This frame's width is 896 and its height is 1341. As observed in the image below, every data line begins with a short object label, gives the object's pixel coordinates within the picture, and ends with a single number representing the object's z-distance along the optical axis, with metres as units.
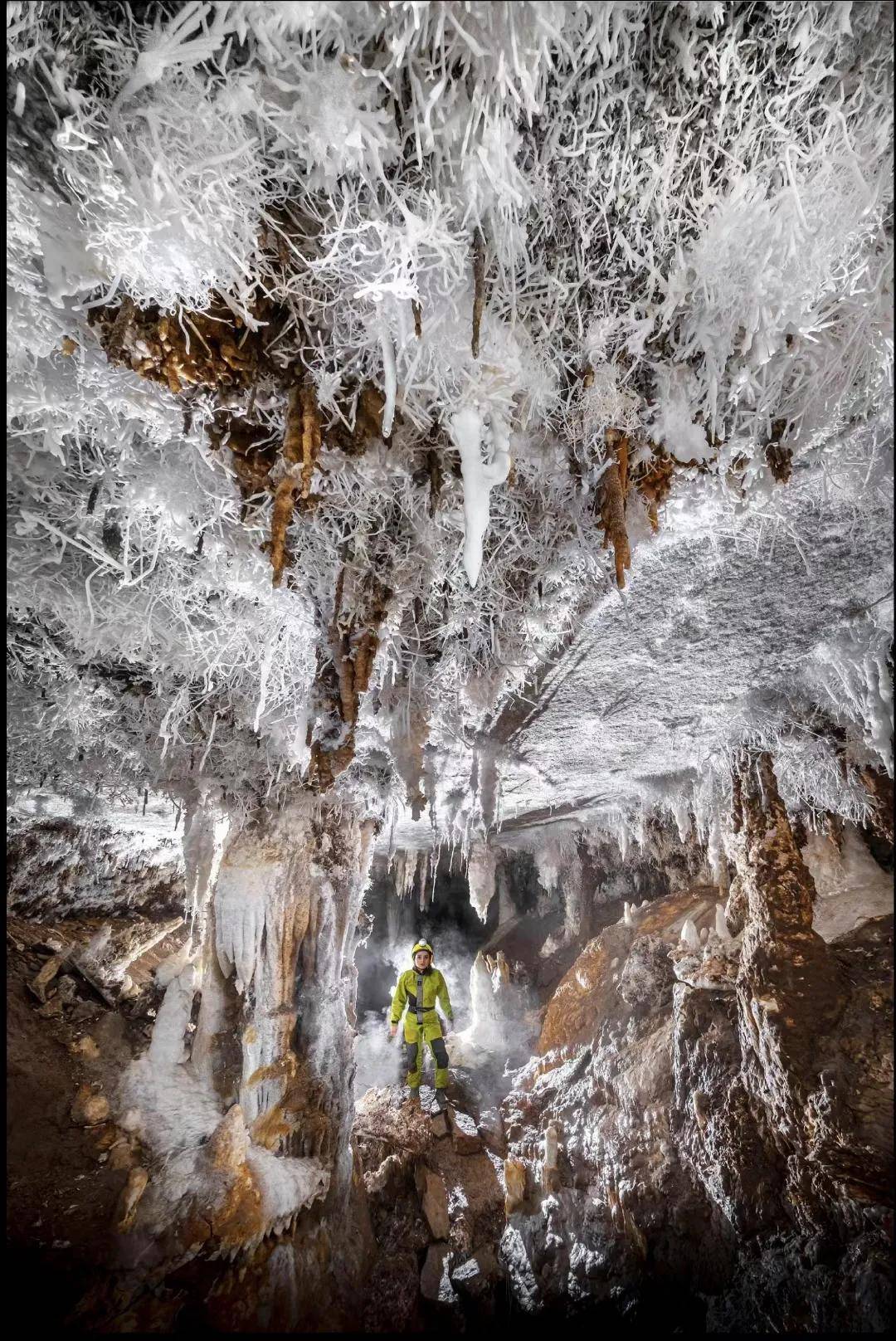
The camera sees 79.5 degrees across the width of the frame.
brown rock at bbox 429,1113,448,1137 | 6.29
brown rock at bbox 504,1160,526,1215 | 5.37
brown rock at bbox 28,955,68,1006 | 7.24
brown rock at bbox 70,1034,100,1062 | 6.75
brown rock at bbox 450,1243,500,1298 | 4.62
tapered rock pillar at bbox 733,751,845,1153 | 4.26
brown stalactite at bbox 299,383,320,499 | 1.61
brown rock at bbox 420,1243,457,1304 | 4.58
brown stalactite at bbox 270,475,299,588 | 1.74
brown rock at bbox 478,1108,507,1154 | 6.29
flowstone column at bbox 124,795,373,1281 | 4.25
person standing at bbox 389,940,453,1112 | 6.59
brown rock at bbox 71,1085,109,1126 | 5.42
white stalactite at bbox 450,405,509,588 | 1.64
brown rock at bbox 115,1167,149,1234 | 3.99
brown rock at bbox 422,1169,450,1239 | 5.07
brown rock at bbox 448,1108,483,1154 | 6.10
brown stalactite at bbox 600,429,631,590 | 1.81
